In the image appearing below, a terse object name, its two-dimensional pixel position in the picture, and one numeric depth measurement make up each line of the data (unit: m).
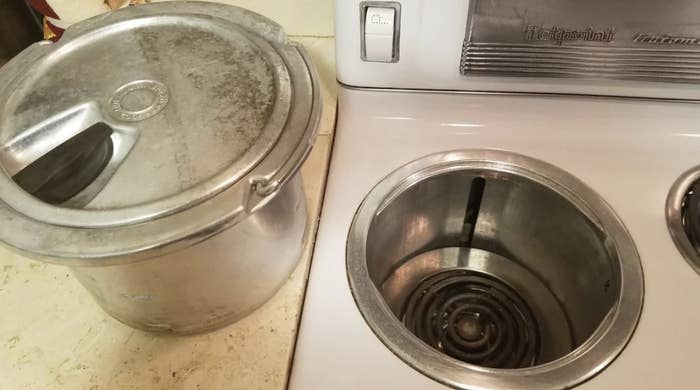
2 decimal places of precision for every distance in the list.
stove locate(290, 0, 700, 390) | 0.47
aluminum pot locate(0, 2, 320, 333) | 0.34
